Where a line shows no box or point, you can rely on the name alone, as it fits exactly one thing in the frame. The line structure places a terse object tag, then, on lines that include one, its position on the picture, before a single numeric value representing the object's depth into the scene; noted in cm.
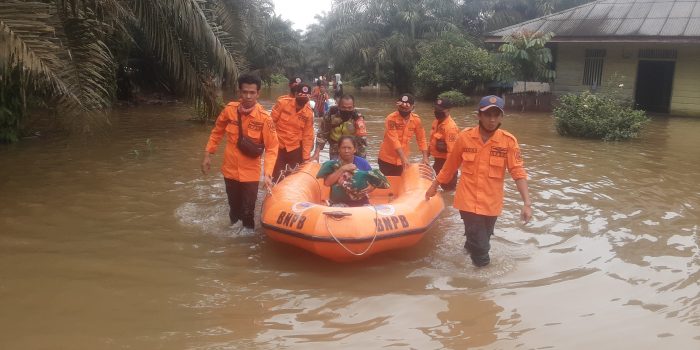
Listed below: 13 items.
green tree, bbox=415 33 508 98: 2156
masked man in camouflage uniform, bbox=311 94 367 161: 642
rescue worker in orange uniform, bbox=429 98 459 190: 667
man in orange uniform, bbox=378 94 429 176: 655
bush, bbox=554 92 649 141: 1202
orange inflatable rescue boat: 441
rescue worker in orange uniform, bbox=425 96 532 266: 429
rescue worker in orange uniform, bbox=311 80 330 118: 1428
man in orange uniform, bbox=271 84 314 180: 656
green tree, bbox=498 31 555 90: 1731
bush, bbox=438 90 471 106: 2061
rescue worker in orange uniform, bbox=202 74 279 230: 513
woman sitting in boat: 521
